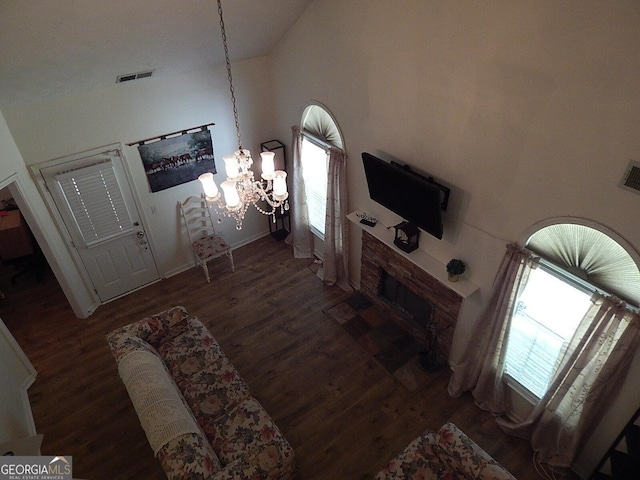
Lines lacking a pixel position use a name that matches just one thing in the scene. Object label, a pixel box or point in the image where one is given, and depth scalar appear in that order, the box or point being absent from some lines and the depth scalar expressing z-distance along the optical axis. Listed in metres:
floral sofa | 3.41
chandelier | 3.48
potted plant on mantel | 4.12
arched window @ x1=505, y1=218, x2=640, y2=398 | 3.09
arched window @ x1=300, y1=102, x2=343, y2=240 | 5.41
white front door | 5.23
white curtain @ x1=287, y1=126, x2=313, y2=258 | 6.01
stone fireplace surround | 4.50
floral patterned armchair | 3.49
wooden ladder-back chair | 6.34
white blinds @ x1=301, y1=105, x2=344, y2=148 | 5.30
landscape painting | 5.67
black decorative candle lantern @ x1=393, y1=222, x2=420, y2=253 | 4.57
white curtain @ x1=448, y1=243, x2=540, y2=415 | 3.64
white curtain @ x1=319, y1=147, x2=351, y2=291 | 5.28
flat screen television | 3.83
